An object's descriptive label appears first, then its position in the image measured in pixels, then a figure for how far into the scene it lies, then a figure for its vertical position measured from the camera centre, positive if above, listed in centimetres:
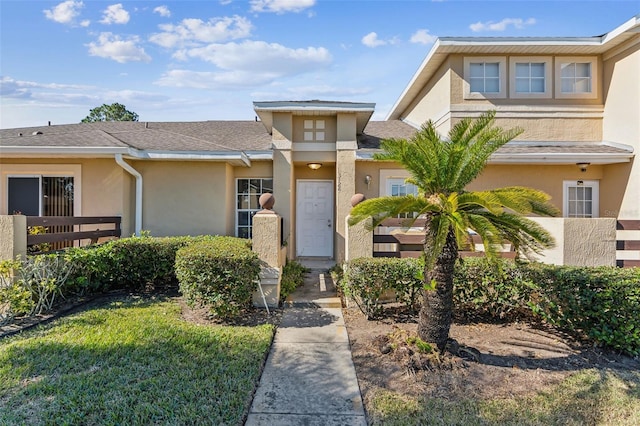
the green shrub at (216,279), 539 -115
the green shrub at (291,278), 690 -158
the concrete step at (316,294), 648 -180
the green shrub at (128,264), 666 -118
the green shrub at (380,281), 564 -122
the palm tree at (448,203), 404 +7
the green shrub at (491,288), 538 -127
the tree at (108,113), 3089 +868
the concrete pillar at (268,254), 631 -87
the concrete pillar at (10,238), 586 -56
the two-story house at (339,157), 877 +137
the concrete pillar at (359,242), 635 -63
